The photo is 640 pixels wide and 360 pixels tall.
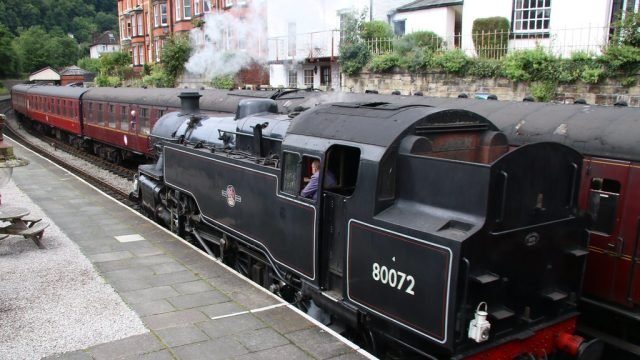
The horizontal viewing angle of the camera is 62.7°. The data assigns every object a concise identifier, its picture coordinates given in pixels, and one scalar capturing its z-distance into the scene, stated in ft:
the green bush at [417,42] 55.34
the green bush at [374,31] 59.47
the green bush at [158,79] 81.61
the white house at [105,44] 305.73
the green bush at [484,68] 45.79
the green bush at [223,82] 67.39
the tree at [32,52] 243.40
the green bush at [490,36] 51.47
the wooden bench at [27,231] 28.63
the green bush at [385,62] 53.98
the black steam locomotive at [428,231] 13.80
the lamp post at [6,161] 22.65
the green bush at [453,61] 48.01
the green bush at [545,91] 42.24
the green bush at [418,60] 50.42
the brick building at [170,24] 57.93
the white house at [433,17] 62.34
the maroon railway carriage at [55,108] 77.30
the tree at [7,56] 200.64
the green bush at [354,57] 57.67
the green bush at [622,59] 36.94
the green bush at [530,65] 42.04
